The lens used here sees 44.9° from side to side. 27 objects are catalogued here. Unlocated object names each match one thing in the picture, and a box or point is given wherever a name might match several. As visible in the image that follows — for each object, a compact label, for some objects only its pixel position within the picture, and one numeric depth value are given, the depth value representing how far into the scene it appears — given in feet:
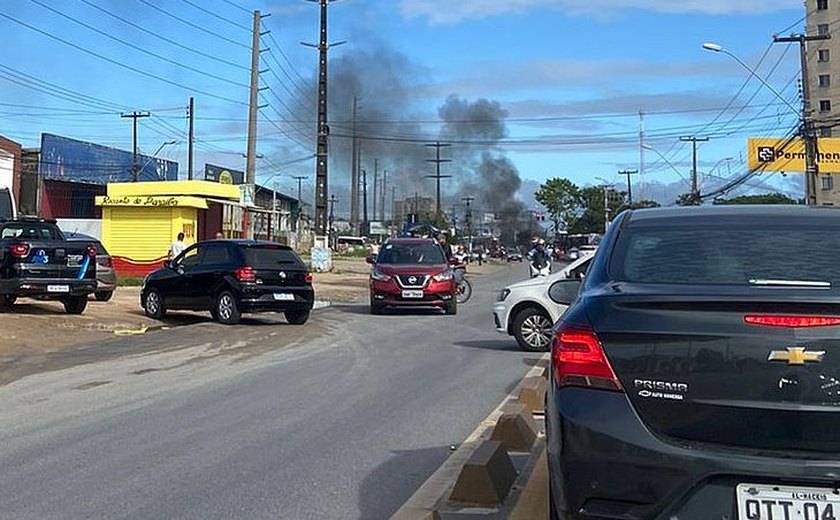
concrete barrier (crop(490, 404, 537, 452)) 24.56
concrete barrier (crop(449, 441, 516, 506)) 19.45
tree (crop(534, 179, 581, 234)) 421.18
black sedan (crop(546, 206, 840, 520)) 12.07
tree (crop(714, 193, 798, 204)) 271.35
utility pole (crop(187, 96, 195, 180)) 214.07
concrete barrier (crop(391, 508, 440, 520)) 17.38
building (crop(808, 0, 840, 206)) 293.27
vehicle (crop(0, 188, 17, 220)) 82.74
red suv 71.41
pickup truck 59.82
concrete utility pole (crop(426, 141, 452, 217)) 310.47
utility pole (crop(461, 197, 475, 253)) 333.01
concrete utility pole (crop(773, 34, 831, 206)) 115.24
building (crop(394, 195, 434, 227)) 449.72
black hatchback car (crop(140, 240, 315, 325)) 59.26
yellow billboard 199.00
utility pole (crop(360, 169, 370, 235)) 415.35
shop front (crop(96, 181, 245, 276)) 106.11
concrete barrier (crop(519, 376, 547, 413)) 29.61
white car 47.34
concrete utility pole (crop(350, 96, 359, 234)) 244.83
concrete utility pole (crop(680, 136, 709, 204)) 199.98
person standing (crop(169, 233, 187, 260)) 91.30
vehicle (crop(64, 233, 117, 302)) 72.79
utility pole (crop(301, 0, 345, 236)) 133.59
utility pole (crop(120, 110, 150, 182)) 219.20
